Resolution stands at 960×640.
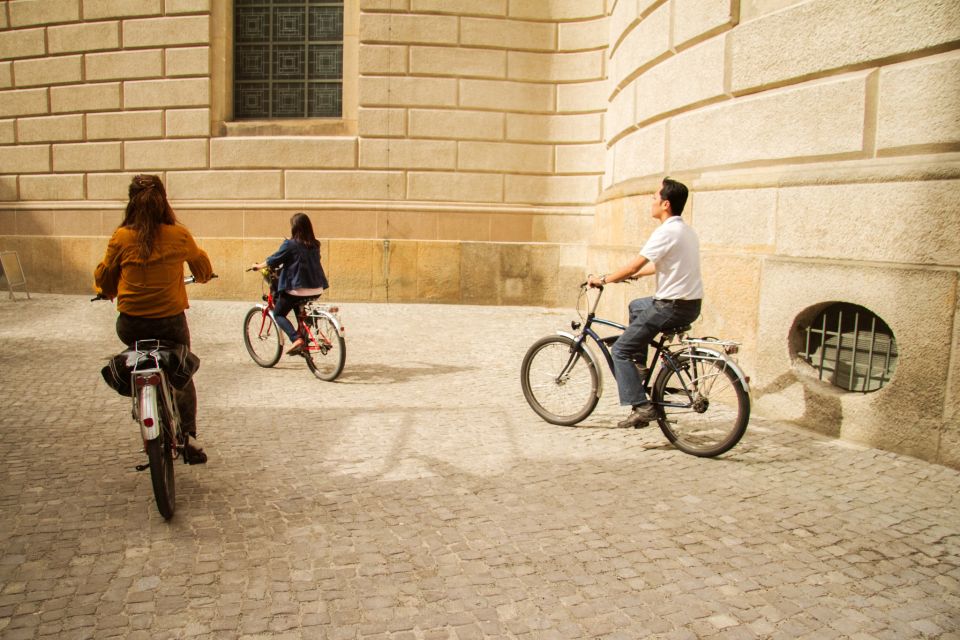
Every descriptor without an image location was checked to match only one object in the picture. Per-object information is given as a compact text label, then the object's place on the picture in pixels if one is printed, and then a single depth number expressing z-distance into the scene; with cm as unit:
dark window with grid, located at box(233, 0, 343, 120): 1303
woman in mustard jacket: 409
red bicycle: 737
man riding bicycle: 511
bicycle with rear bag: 370
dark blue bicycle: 490
